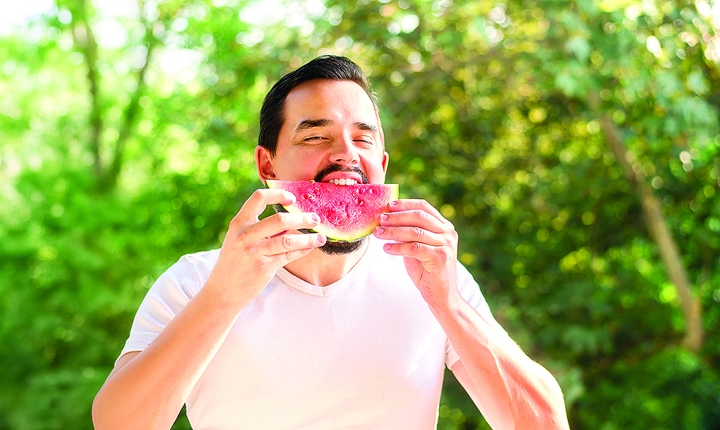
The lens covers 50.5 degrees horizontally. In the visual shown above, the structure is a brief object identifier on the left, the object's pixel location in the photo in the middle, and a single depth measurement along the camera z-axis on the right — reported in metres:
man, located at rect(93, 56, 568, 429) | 1.91
